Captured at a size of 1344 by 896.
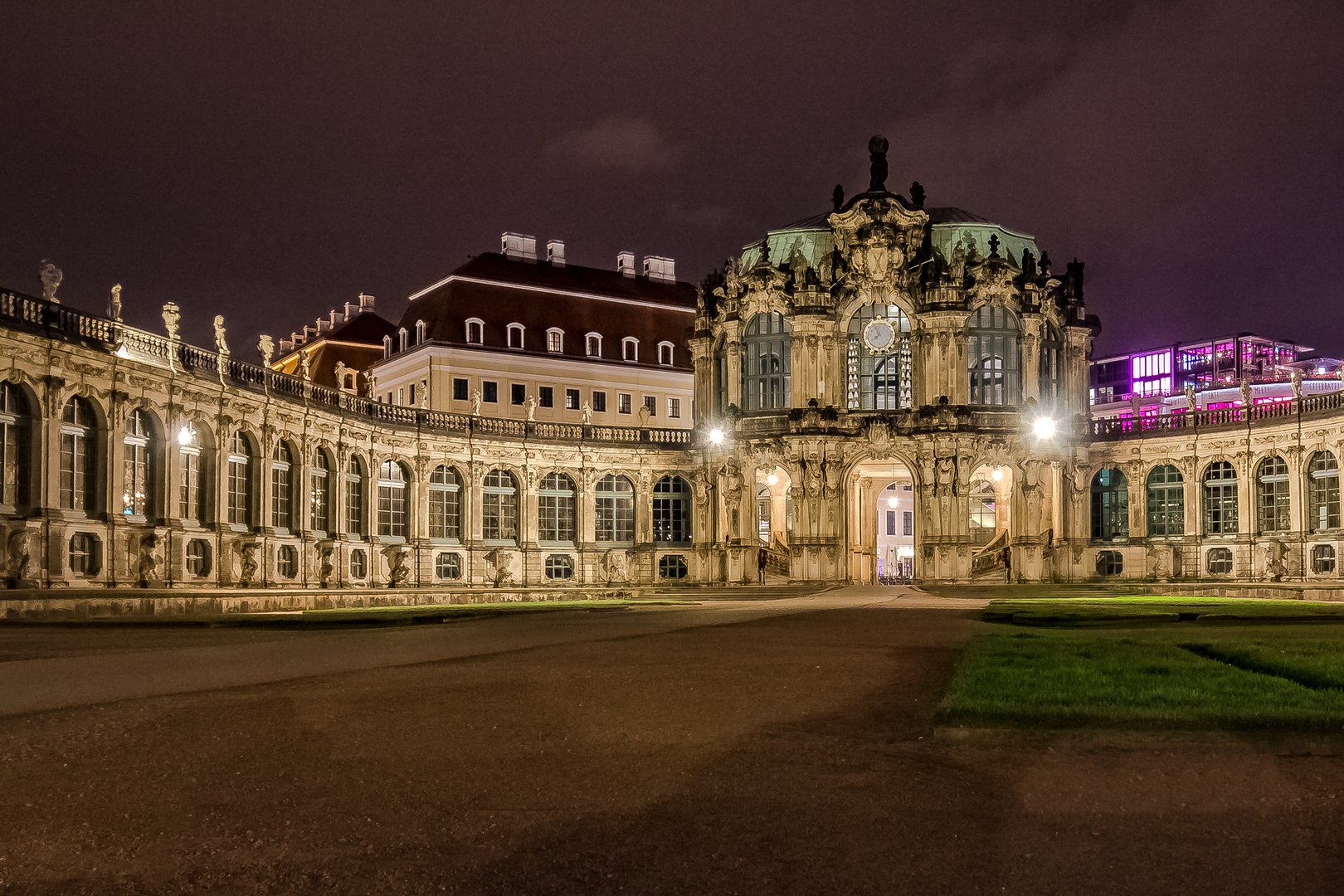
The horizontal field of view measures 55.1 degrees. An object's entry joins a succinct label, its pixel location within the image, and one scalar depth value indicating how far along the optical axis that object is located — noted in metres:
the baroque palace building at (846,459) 63.03
